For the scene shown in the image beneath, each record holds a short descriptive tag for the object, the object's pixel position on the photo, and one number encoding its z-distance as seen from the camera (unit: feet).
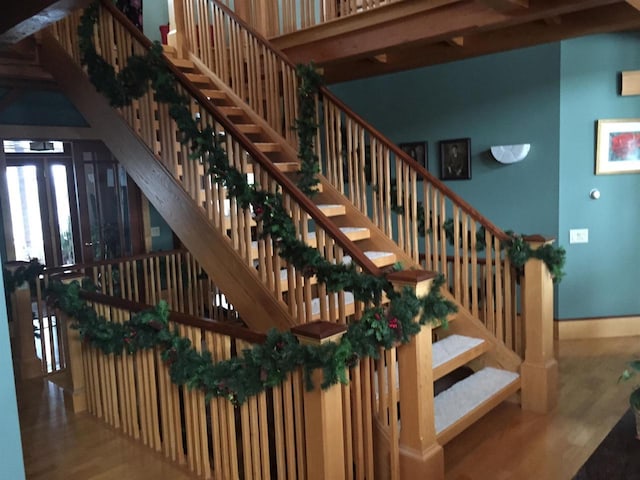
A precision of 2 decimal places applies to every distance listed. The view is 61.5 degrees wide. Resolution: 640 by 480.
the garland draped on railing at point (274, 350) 7.34
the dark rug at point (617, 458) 5.25
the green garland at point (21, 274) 14.73
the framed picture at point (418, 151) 19.04
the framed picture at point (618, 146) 16.07
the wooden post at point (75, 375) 12.53
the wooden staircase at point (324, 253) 10.48
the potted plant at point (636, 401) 5.80
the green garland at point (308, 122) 14.85
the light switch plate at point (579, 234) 16.48
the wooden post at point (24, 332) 15.05
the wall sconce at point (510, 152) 16.47
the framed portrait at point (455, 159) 17.94
